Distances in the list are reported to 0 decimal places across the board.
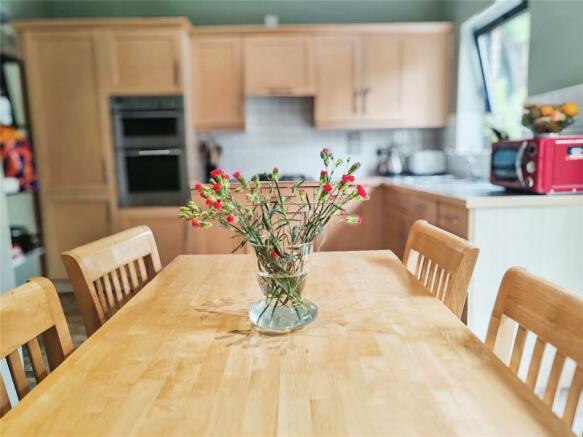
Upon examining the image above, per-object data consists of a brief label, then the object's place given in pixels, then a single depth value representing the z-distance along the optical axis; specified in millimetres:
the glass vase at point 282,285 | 896
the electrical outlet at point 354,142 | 4012
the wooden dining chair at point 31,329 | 762
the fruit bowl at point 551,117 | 2008
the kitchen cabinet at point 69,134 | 3393
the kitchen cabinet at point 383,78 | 3672
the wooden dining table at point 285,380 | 597
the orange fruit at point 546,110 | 2031
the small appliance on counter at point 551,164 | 1944
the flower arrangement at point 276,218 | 884
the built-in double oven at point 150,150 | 3439
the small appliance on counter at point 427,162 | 3816
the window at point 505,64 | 3016
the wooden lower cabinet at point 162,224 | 3506
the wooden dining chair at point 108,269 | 1119
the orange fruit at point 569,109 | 2002
